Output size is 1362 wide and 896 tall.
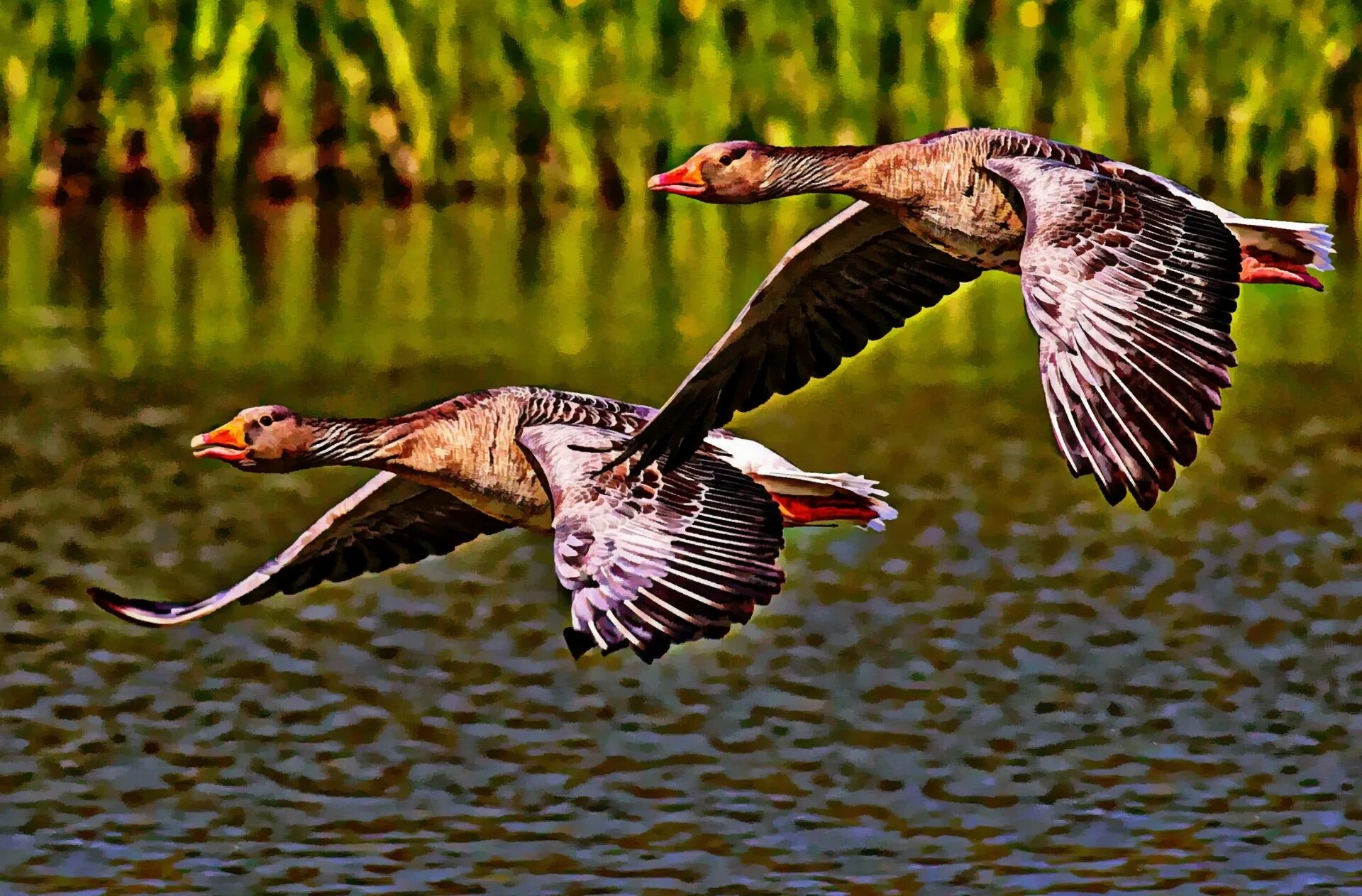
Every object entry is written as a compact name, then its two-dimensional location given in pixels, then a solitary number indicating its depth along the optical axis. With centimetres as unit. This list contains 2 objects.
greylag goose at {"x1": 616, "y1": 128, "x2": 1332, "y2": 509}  1822
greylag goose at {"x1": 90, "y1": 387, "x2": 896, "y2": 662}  2031
